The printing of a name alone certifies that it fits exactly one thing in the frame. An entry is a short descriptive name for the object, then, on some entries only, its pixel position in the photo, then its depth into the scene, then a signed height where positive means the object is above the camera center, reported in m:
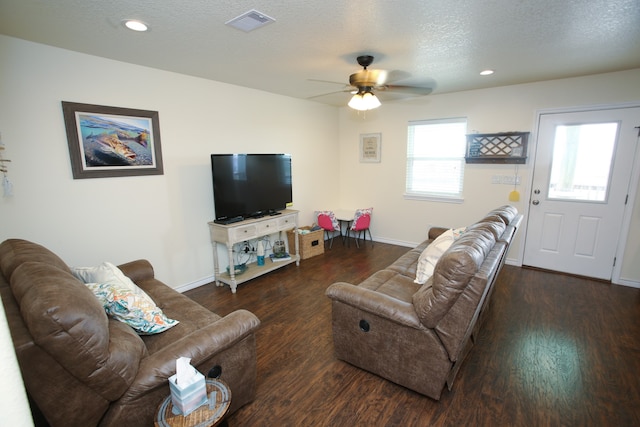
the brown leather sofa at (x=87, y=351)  1.13 -0.83
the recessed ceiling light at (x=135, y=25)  2.00 +0.96
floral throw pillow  1.64 -0.76
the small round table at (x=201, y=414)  1.23 -1.04
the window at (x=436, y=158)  4.47 +0.11
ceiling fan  2.68 +0.72
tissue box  1.26 -0.97
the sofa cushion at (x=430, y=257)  2.44 -0.76
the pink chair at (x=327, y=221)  4.87 -0.90
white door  3.43 -0.28
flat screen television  3.43 -0.23
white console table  3.42 -0.82
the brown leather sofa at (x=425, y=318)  1.65 -0.97
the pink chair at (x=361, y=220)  4.98 -0.90
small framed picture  5.16 +0.32
